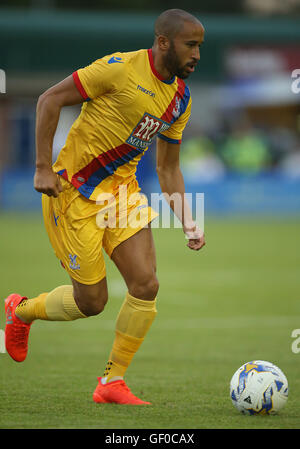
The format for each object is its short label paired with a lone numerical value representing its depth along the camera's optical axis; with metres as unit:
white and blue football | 10.30
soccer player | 10.70
